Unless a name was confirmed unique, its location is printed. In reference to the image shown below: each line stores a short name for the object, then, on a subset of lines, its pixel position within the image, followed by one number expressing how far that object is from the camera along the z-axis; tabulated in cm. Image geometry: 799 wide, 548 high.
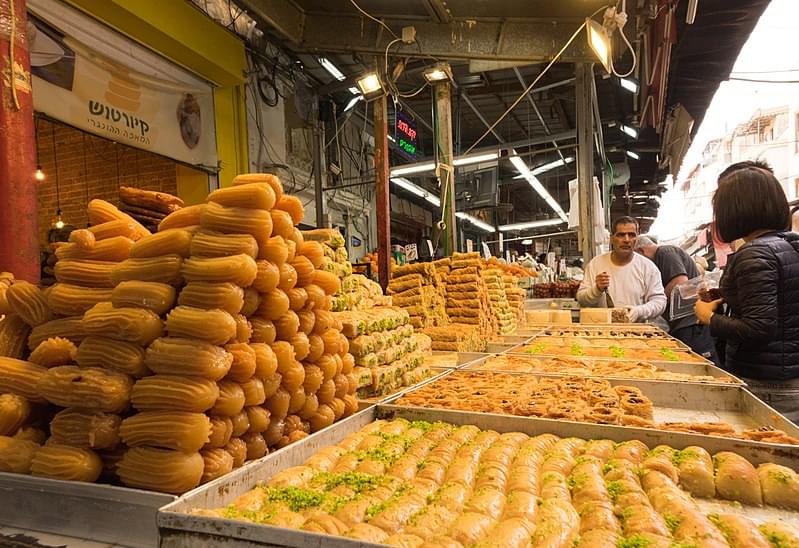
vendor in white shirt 625
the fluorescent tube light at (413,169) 940
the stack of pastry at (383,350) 279
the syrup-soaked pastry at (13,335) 188
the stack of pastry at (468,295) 546
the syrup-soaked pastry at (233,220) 176
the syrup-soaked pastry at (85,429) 159
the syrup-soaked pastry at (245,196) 179
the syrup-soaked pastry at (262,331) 186
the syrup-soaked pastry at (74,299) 178
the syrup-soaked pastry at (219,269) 166
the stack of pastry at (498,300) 620
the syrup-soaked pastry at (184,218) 186
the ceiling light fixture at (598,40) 503
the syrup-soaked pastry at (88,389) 158
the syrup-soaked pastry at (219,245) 171
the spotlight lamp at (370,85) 634
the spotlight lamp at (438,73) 707
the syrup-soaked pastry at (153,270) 170
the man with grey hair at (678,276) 603
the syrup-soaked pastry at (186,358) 157
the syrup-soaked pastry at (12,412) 169
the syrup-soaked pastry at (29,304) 189
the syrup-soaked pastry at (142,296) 166
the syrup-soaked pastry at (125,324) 161
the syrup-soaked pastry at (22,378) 172
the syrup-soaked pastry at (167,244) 172
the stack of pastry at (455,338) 468
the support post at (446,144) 759
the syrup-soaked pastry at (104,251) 186
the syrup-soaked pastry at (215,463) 161
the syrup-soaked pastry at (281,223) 195
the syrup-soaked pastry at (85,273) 182
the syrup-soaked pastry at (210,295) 165
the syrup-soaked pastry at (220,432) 164
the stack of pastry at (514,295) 727
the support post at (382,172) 649
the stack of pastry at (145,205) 225
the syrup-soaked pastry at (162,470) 151
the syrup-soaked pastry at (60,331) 176
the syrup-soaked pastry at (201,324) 160
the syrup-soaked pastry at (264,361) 179
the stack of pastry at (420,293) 507
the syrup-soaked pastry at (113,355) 162
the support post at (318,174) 955
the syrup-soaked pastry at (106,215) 199
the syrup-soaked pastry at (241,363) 169
